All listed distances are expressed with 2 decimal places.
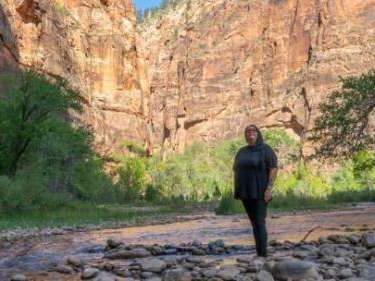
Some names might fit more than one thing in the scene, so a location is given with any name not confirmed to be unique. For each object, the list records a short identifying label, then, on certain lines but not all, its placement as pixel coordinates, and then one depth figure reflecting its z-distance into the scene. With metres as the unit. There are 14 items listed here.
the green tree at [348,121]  23.66
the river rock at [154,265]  7.39
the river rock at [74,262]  8.22
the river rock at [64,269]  7.77
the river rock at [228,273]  6.43
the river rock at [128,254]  9.15
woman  7.83
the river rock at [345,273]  6.31
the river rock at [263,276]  6.11
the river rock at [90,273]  6.99
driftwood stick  11.45
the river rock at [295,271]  6.24
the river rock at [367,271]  6.25
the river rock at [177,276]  6.52
